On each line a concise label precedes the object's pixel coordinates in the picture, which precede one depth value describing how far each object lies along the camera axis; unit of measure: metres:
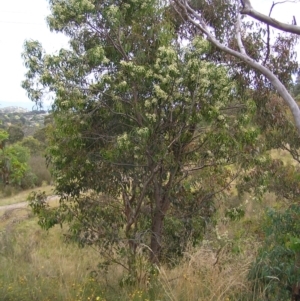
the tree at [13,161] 29.26
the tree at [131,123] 4.99
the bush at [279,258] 4.02
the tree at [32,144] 35.67
